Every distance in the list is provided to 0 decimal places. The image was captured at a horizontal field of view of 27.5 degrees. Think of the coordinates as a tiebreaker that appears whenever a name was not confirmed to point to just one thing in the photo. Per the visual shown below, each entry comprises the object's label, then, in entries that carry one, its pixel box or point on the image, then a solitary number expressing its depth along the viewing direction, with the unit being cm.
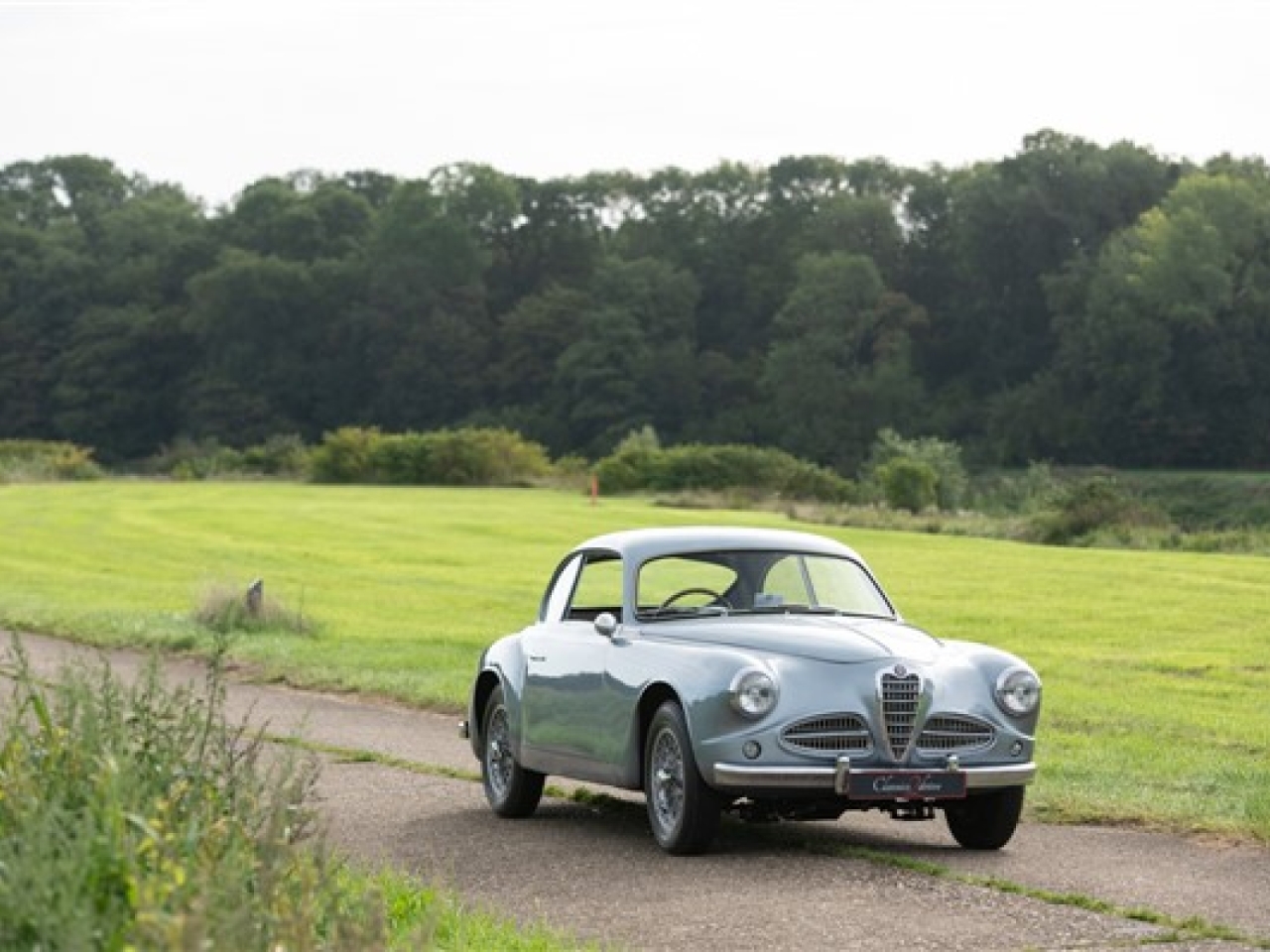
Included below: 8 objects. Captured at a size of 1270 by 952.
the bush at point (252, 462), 9569
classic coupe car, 1279
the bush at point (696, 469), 8156
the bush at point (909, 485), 6800
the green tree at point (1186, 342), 11612
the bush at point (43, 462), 8906
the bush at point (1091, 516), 5616
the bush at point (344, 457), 9025
